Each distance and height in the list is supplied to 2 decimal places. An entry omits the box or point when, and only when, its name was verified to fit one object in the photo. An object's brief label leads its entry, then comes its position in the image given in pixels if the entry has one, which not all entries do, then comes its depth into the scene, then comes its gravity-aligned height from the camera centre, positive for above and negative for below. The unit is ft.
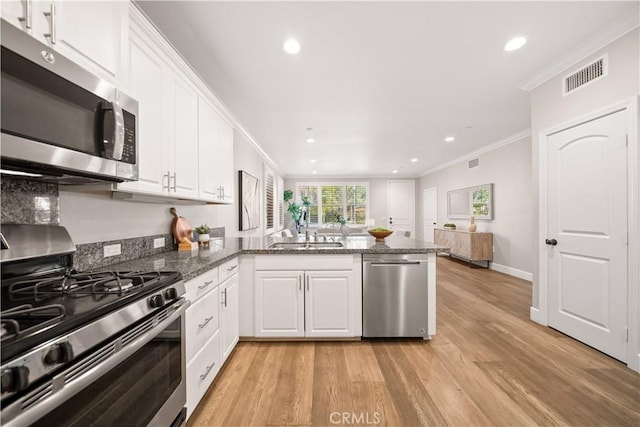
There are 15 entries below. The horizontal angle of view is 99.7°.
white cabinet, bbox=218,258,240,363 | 6.62 -2.50
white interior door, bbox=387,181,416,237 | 30.73 +1.29
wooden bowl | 9.62 -0.70
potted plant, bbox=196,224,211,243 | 8.63 -0.57
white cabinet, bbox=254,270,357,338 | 8.04 -2.65
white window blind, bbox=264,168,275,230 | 20.18 +1.37
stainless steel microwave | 2.80 +1.23
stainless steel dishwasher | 8.09 -2.43
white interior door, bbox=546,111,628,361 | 7.09 -0.57
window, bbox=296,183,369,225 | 30.73 +1.67
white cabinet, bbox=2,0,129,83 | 3.07 +2.50
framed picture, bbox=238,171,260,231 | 13.93 +0.81
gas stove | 2.18 -1.05
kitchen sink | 8.93 -1.02
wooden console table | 18.44 -2.25
